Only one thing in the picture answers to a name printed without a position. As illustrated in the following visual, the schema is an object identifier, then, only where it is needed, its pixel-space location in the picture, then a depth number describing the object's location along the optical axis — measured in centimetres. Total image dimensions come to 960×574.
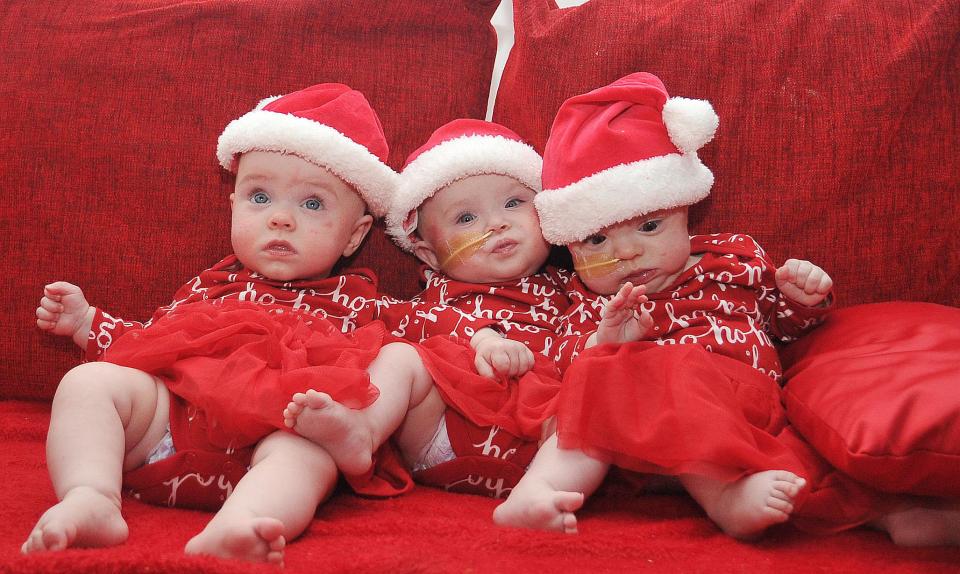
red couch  146
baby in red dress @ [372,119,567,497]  147
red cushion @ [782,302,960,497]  97
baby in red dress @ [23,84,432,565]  102
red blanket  90
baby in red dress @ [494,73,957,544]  105
